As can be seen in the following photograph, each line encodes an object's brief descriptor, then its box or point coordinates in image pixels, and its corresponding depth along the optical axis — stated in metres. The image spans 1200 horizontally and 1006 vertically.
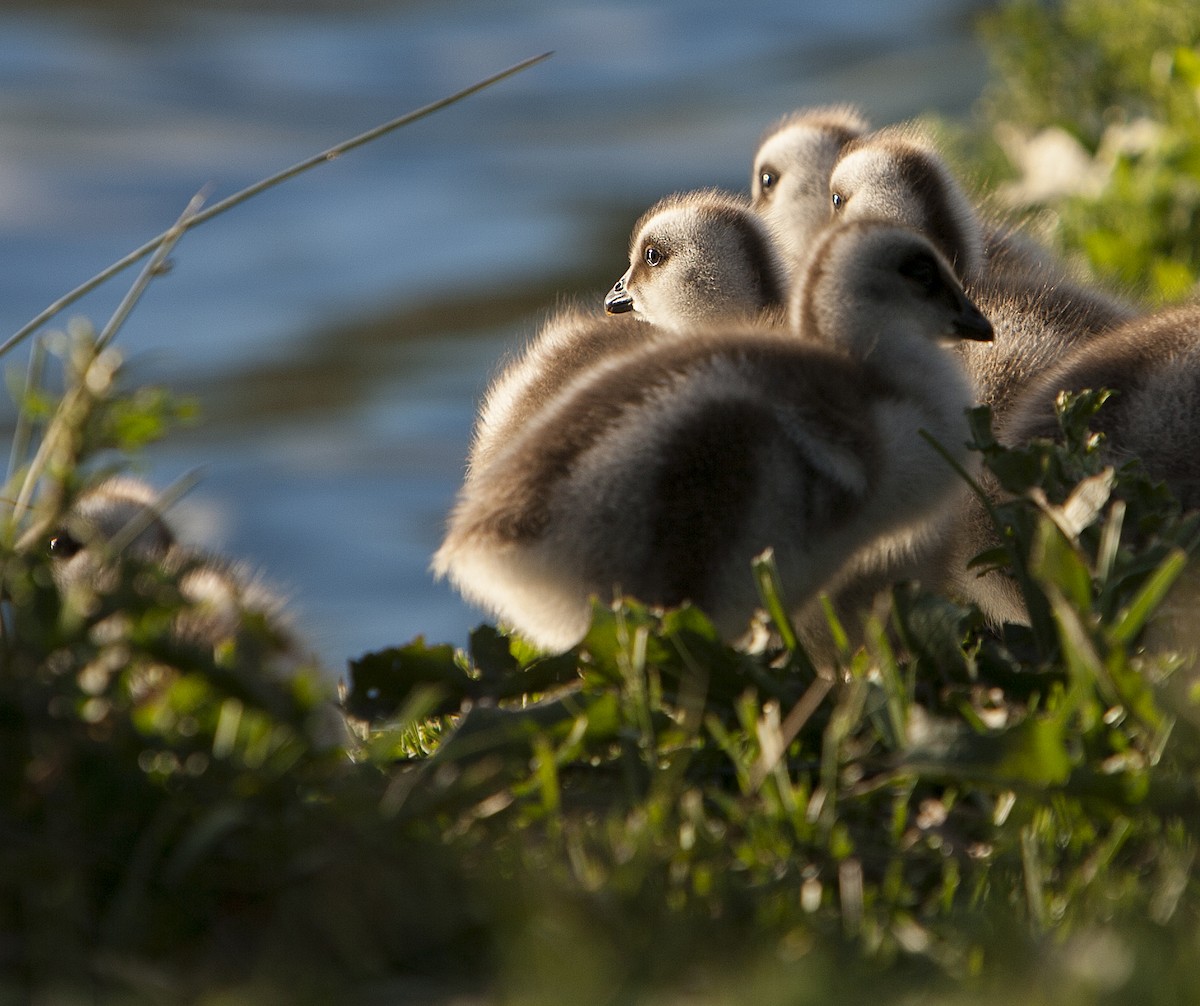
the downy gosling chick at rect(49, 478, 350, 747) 3.86
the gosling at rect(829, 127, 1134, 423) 7.23
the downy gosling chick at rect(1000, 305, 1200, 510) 5.98
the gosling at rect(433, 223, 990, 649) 5.43
